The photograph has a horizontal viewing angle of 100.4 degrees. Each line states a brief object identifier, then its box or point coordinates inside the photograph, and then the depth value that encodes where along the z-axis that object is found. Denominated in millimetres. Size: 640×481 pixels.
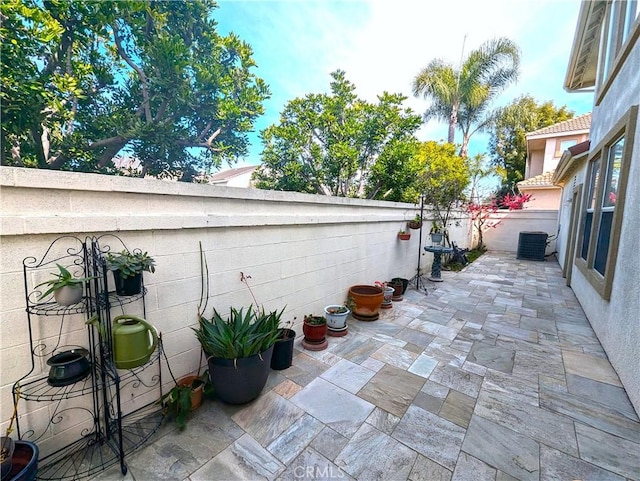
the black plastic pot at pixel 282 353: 2549
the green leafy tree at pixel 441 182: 6395
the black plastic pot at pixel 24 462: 1205
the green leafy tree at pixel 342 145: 7047
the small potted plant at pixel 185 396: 1889
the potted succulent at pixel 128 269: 1608
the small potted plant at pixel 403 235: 5278
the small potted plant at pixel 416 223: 5643
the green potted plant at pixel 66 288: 1406
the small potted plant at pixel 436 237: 5862
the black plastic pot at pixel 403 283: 4931
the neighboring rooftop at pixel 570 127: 12231
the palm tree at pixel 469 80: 11728
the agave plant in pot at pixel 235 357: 1995
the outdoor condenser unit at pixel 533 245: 8812
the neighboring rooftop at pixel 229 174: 15282
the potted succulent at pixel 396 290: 4678
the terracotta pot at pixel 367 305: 3727
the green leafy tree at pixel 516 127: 16766
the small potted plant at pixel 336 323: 3271
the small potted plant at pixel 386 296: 4258
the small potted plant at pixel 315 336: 2965
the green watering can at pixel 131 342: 1542
